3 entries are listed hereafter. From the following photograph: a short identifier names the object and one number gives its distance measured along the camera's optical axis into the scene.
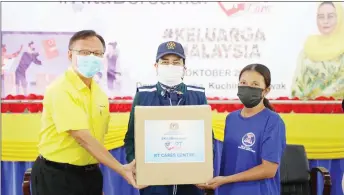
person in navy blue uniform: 2.49
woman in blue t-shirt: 2.32
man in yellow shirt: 2.32
